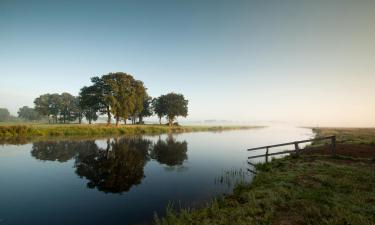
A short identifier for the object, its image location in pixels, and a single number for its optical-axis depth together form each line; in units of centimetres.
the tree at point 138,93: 7638
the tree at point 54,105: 11075
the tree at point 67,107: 11225
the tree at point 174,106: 10081
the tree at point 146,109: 10774
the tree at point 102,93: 6962
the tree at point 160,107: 10312
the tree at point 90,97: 7062
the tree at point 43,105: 10862
